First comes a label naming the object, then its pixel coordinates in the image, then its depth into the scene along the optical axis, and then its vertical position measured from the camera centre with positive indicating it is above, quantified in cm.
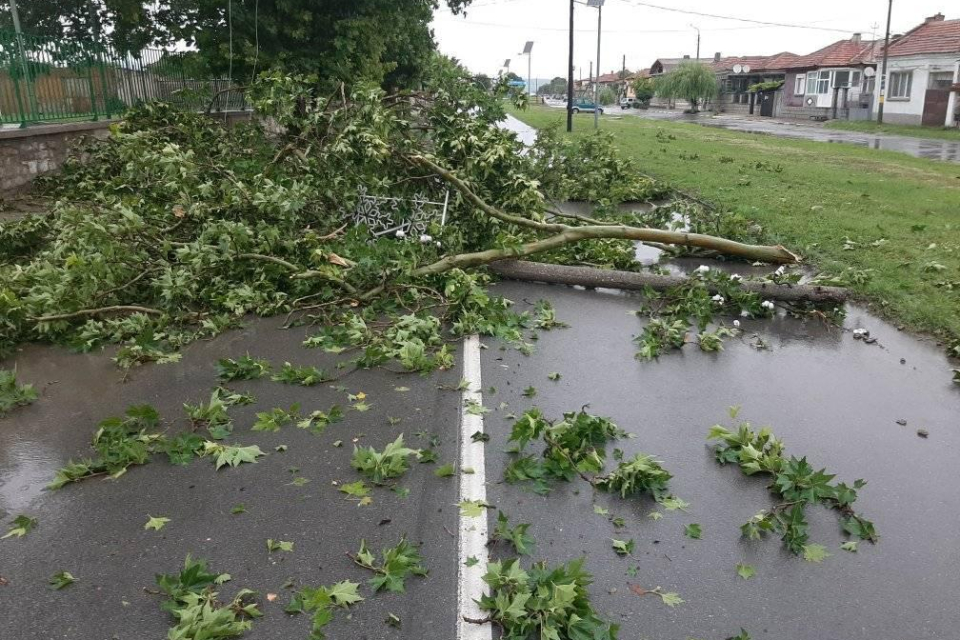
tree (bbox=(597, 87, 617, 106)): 9158 +394
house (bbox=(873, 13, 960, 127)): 4100 +273
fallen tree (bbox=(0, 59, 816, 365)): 647 -104
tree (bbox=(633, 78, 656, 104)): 8246 +413
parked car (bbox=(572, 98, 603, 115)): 7159 +217
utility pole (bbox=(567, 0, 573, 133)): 3418 +169
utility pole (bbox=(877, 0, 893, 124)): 4350 +234
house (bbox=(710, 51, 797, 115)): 6644 +469
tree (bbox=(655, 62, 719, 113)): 6619 +383
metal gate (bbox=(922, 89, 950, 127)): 4081 +84
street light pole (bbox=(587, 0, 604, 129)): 3102 +525
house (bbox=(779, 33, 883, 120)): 5199 +324
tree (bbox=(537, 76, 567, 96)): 15891 +958
